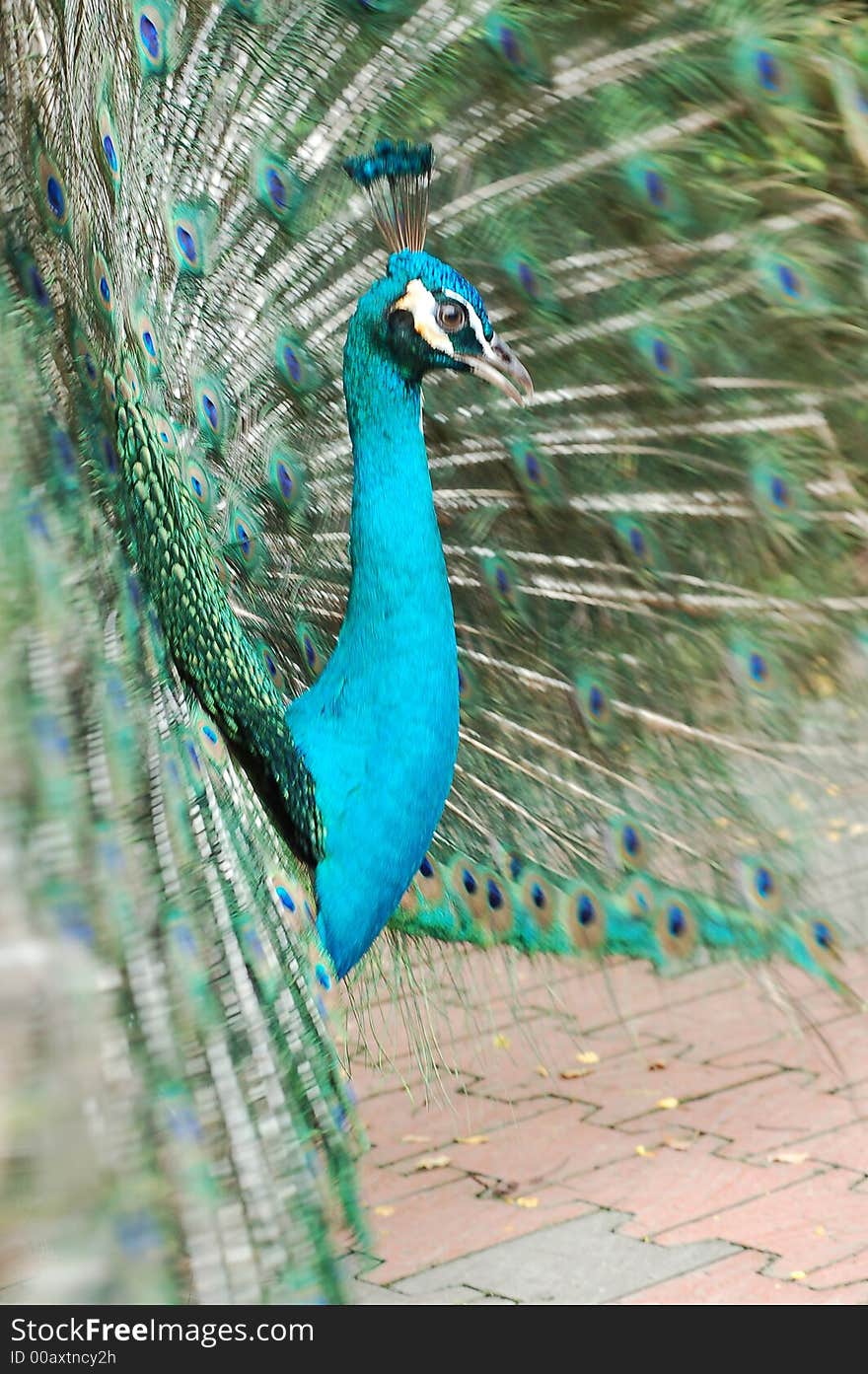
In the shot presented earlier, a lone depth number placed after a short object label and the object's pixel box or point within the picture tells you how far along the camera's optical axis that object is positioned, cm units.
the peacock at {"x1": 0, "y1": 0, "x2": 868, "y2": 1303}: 179
